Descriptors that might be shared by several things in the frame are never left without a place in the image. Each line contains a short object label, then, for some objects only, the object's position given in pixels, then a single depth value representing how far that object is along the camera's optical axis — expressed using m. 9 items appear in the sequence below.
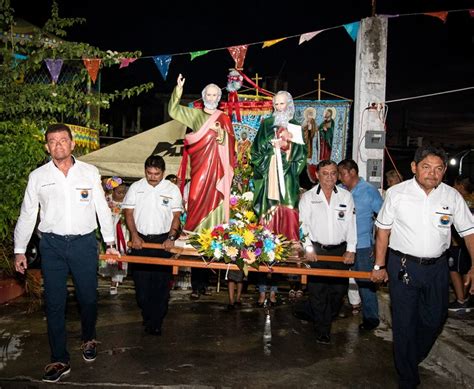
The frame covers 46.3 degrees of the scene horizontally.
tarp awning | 12.84
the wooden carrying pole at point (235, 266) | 5.33
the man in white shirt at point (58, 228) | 5.06
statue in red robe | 6.38
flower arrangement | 5.57
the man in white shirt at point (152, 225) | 6.72
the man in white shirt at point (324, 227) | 6.55
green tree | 7.46
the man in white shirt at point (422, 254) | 4.77
